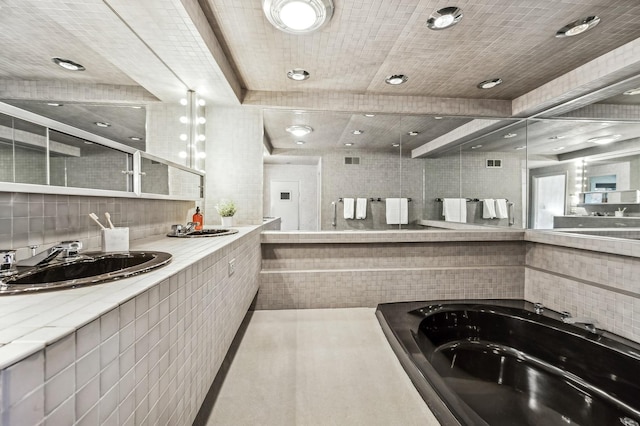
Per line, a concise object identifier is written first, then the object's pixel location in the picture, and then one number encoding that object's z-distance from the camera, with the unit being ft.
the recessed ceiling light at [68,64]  4.01
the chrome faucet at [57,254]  3.04
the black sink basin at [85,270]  2.37
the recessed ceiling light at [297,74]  8.08
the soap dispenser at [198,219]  7.67
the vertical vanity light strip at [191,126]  8.16
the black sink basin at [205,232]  6.16
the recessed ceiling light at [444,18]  5.67
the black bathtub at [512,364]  5.32
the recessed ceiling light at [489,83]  8.67
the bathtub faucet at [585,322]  6.61
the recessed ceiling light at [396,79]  8.47
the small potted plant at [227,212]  8.52
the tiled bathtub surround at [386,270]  9.23
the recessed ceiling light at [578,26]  5.90
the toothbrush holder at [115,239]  4.02
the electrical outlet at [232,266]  5.07
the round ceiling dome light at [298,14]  5.41
